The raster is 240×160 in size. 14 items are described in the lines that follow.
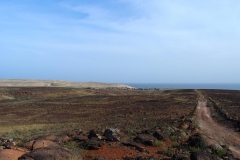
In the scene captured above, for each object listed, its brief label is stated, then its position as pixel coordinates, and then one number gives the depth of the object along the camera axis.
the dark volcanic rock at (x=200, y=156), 9.00
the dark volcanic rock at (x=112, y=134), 11.56
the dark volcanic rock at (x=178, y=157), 9.14
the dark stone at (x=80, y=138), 11.56
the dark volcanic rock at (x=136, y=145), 10.41
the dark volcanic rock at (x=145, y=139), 11.56
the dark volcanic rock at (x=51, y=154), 7.85
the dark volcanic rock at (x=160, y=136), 12.46
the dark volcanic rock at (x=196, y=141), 11.35
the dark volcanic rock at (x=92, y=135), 11.89
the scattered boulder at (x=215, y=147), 11.11
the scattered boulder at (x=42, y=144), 9.55
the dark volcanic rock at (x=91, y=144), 10.16
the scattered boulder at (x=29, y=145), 9.63
